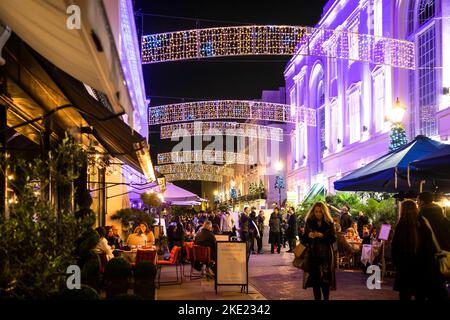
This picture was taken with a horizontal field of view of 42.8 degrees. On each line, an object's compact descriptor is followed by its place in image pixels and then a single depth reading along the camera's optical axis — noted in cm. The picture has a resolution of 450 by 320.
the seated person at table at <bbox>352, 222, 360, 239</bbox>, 1754
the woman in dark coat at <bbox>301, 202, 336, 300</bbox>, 863
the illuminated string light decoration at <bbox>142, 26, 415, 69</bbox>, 1728
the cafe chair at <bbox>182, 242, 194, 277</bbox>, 1543
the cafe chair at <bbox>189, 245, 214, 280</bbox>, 1459
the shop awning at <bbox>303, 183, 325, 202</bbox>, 3889
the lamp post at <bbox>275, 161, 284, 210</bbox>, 4374
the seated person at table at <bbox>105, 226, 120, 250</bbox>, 1612
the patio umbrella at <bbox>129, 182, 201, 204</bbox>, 2934
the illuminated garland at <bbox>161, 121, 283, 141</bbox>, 3600
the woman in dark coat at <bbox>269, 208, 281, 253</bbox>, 2439
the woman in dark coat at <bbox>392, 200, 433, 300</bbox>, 763
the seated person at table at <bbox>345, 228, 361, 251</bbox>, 1661
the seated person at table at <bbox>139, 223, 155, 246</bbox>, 1605
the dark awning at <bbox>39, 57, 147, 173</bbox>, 754
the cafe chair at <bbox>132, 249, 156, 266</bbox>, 1223
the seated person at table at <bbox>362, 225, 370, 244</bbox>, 1580
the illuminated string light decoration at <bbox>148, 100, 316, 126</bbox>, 2872
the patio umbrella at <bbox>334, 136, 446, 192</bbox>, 1073
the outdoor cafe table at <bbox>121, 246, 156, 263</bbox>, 1383
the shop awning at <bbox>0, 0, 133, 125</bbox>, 343
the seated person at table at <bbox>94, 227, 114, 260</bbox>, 1195
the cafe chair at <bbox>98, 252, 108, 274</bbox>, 1138
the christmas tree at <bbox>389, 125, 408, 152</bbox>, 1830
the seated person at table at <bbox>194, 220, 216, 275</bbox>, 1499
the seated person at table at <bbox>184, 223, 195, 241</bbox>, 2359
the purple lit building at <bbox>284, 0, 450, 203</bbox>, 2144
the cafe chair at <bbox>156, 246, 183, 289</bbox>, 1372
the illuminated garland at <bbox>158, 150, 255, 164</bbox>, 5191
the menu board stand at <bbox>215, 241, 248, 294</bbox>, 1215
